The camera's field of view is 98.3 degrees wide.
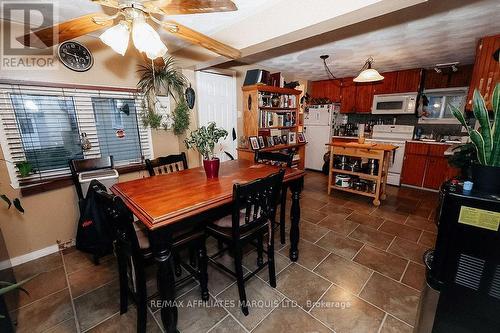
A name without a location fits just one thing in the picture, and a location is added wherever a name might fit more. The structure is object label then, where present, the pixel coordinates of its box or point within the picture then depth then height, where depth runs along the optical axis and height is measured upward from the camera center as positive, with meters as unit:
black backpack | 2.08 -1.01
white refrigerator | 5.06 -0.27
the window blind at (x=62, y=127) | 2.05 -0.04
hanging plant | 2.72 +0.40
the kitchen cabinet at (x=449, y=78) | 3.86 +0.69
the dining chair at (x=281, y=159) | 2.36 -0.45
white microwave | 4.29 +0.28
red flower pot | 1.88 -0.40
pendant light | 2.90 +0.55
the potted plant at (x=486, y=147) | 0.92 -0.14
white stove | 4.29 -0.47
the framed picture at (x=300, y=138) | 4.52 -0.40
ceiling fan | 1.30 +0.65
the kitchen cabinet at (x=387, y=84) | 4.47 +0.68
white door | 3.30 +0.27
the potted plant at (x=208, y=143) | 1.81 -0.18
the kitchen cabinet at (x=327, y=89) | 5.24 +0.72
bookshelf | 3.61 +0.10
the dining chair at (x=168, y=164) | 2.17 -0.44
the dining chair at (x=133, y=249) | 1.21 -0.82
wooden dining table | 1.23 -0.51
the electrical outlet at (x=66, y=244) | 2.35 -1.30
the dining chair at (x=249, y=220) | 1.40 -0.73
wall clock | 2.19 +0.69
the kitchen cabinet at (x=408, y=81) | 4.20 +0.71
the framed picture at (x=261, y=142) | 3.68 -0.37
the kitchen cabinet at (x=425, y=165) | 3.86 -0.89
